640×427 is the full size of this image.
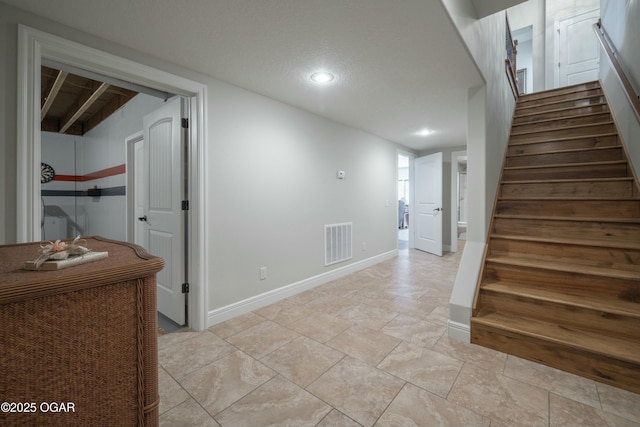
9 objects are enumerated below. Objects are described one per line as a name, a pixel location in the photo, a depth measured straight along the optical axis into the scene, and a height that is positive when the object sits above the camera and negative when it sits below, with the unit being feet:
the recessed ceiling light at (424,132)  13.74 +3.95
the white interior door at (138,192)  10.94 +0.69
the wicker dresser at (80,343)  1.91 -1.05
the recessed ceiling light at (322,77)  7.55 +3.70
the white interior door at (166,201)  7.79 +0.25
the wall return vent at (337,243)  11.88 -1.45
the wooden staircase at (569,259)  5.74 -1.30
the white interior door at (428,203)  16.76 +0.43
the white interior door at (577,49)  18.11 +10.69
